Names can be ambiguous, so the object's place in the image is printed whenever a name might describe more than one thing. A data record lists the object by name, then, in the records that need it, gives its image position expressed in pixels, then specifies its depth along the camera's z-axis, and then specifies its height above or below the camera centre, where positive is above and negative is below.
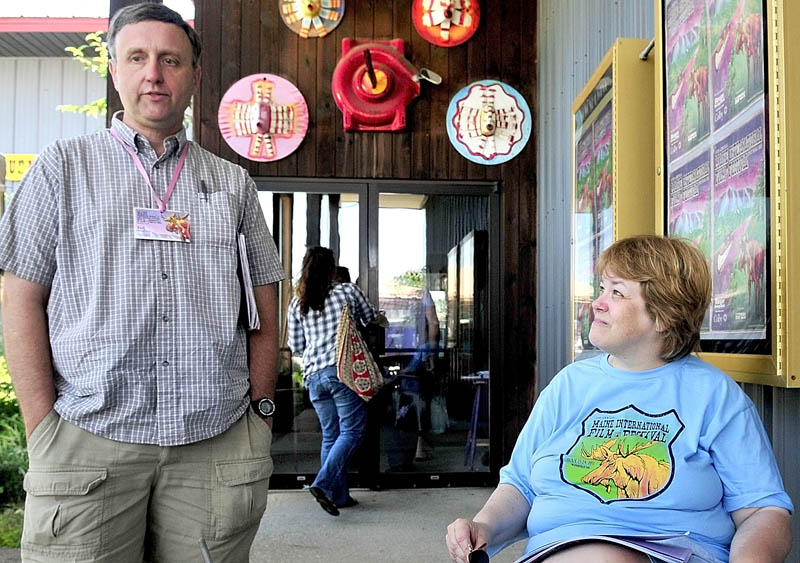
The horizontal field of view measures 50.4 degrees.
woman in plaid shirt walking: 4.40 -0.28
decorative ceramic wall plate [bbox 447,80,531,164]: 4.89 +1.05
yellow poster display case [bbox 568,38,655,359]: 2.53 +0.48
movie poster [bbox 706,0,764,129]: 1.72 +0.54
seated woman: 1.39 -0.25
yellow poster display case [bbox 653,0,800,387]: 1.60 +0.31
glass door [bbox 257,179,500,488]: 4.93 -0.03
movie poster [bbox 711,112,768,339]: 1.71 +0.16
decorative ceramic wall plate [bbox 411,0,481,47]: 4.88 +1.65
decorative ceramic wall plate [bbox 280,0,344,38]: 4.87 +1.65
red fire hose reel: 4.73 +1.24
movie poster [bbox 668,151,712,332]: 1.99 +0.25
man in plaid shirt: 1.53 -0.06
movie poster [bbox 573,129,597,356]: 3.04 +0.25
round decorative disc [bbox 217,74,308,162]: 4.82 +1.07
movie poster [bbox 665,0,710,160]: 2.02 +0.58
